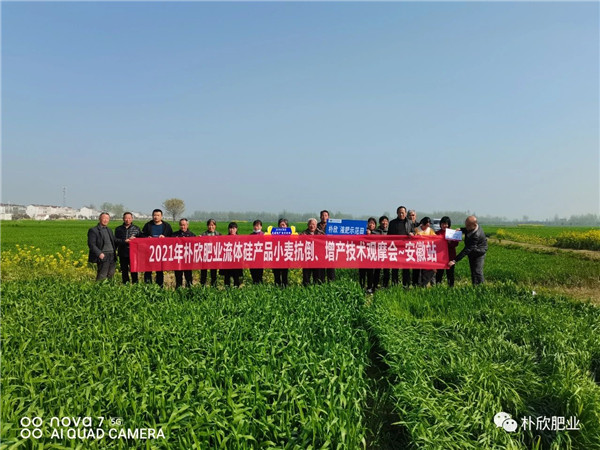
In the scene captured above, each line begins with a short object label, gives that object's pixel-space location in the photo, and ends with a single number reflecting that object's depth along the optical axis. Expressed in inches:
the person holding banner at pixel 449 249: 399.1
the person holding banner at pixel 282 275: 413.1
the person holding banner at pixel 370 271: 420.0
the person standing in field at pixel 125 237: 382.3
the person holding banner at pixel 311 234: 398.9
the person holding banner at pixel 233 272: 396.5
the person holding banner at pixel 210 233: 397.4
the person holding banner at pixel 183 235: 386.0
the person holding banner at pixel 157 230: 388.2
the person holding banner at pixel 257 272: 403.9
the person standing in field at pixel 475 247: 361.7
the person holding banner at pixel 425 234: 403.2
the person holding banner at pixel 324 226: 416.9
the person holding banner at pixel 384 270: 418.3
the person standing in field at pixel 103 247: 368.2
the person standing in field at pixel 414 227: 410.0
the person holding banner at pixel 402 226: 403.2
